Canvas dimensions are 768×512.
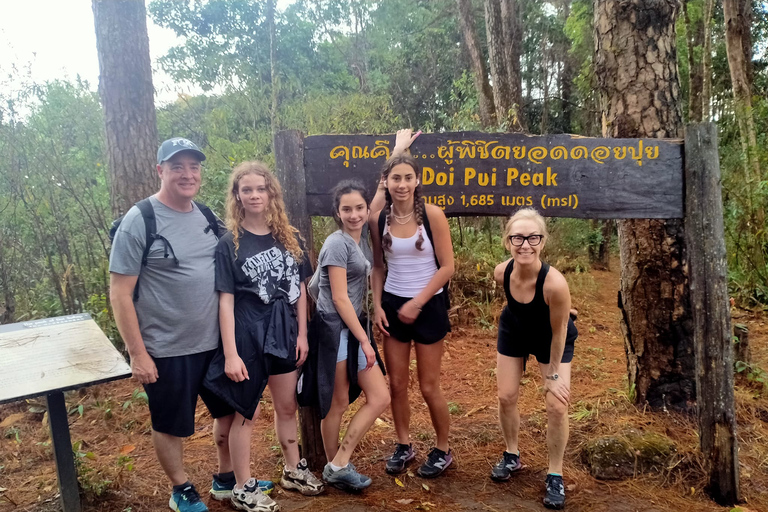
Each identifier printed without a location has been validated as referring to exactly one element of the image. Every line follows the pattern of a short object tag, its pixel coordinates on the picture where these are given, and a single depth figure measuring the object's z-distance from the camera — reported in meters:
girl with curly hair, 2.66
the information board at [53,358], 2.46
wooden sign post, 3.06
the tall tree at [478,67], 11.23
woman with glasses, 2.81
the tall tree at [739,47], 8.73
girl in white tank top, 2.98
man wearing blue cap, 2.46
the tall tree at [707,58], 9.12
